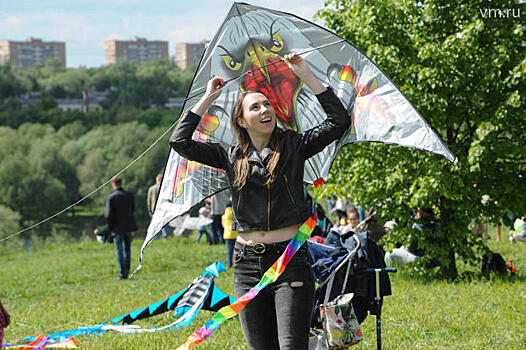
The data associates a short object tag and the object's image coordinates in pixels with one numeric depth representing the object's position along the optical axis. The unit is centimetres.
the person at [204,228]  1927
